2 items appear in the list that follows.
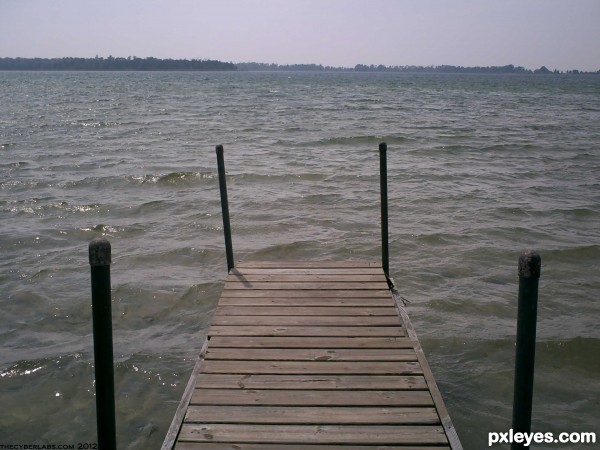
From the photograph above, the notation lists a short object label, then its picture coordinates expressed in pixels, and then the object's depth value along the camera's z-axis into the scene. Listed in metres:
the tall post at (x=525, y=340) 3.37
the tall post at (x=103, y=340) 3.30
